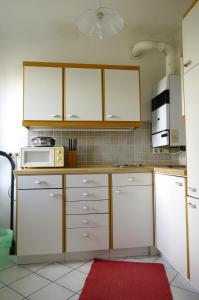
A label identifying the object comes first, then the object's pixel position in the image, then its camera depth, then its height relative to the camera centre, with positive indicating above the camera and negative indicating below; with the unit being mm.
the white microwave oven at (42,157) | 2162 -1
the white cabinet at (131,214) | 2084 -549
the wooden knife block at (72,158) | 2447 -18
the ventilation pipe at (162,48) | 2549 +1288
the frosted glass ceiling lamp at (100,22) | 1771 +1153
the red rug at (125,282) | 1527 -964
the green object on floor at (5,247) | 1994 -835
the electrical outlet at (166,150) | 2697 +83
